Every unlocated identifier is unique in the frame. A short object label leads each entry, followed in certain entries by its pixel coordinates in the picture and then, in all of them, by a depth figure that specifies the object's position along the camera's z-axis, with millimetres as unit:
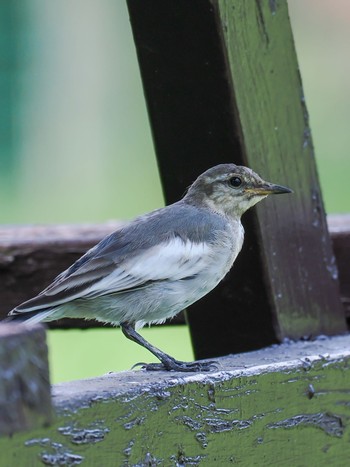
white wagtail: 6367
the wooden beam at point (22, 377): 3303
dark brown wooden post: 6473
